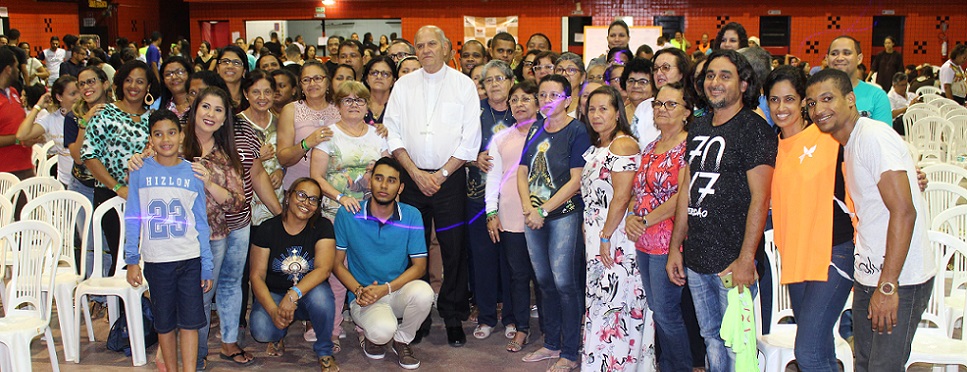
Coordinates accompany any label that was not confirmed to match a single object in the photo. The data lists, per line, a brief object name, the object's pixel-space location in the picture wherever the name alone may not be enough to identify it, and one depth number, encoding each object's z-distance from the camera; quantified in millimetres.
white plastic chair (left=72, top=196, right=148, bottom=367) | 4395
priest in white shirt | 4676
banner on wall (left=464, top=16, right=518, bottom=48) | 19745
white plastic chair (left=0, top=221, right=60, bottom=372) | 3803
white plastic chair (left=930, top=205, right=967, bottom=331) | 3910
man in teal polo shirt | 4445
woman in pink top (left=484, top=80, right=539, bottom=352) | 4421
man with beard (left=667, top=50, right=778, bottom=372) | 3037
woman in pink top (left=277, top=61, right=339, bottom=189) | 4820
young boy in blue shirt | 3865
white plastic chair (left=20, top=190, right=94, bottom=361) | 4520
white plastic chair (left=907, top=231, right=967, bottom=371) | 3361
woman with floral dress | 3838
